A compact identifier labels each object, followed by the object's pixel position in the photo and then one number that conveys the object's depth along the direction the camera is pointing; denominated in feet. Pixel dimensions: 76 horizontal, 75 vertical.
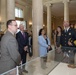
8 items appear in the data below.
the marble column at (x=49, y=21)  25.19
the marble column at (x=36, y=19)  8.56
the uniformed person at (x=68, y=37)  7.53
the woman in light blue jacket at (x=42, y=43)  7.83
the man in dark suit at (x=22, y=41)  7.43
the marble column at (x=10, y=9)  10.23
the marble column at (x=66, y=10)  22.30
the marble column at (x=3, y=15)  19.98
